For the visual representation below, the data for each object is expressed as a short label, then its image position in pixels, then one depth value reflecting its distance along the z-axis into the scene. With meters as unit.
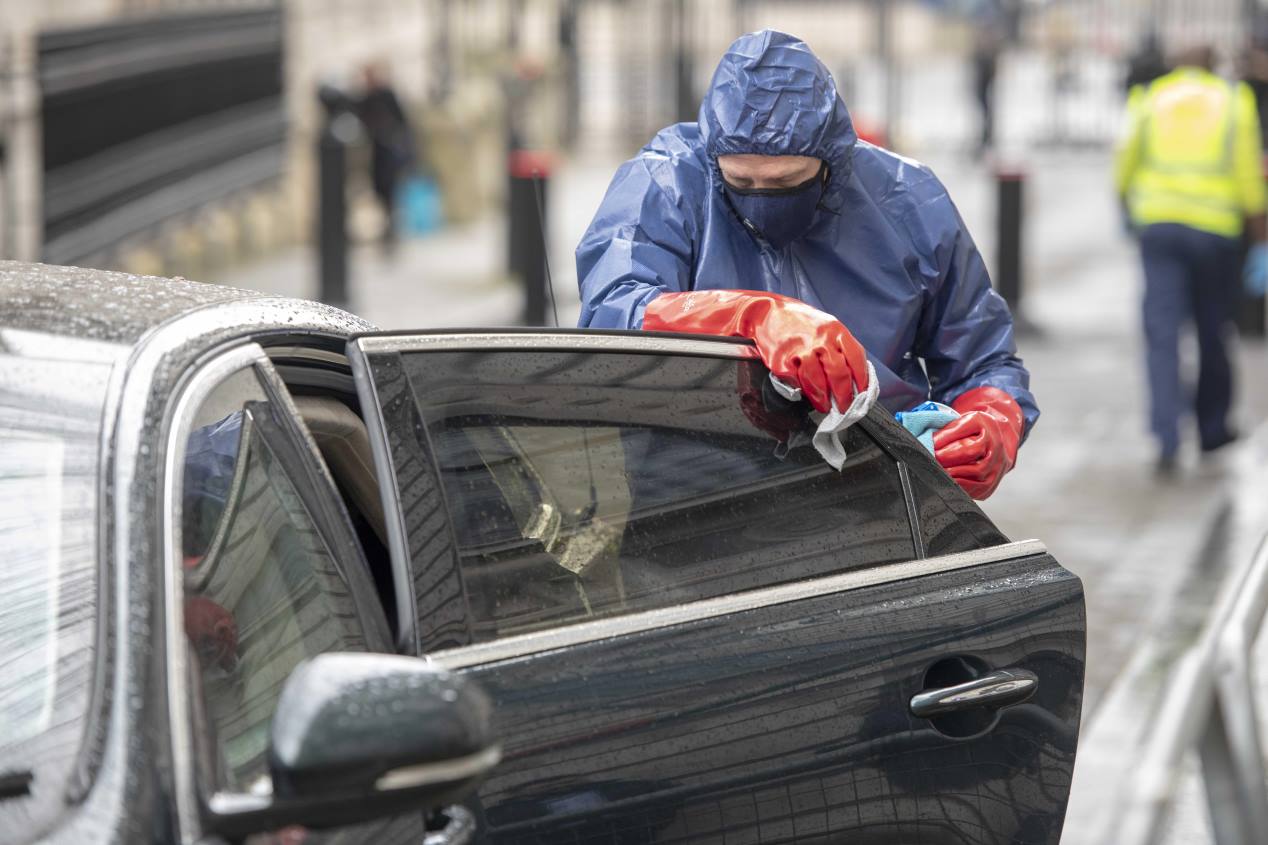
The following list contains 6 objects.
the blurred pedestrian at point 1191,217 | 18.56
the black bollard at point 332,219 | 28.11
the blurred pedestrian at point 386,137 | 37.53
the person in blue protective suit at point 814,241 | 7.31
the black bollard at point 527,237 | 26.47
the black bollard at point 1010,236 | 27.69
